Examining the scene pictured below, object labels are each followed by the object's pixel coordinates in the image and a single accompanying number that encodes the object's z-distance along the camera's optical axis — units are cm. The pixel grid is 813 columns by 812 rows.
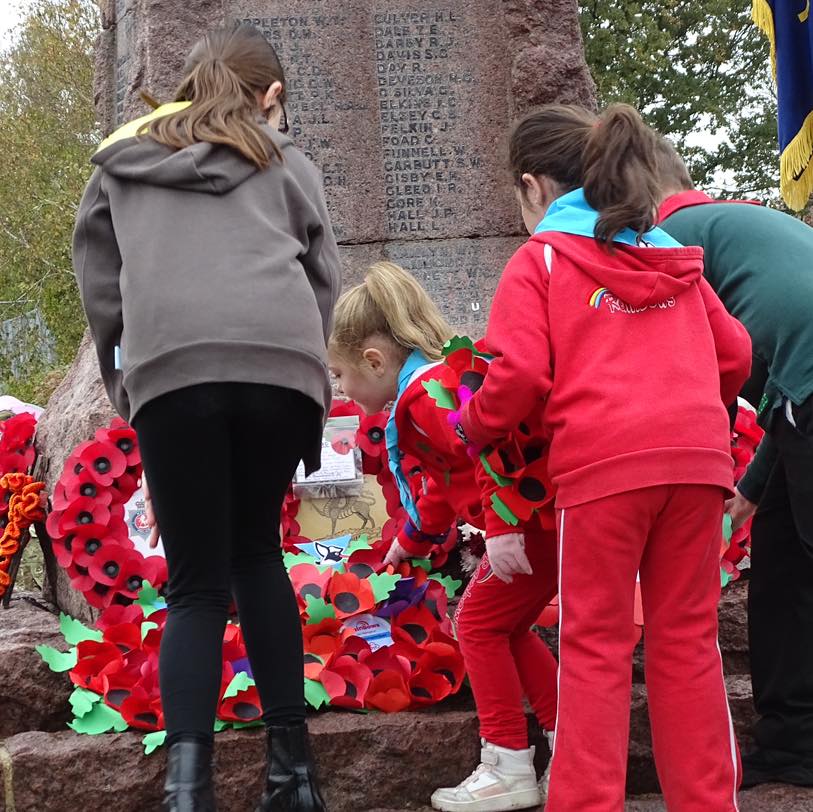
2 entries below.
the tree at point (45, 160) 1762
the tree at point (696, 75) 1733
